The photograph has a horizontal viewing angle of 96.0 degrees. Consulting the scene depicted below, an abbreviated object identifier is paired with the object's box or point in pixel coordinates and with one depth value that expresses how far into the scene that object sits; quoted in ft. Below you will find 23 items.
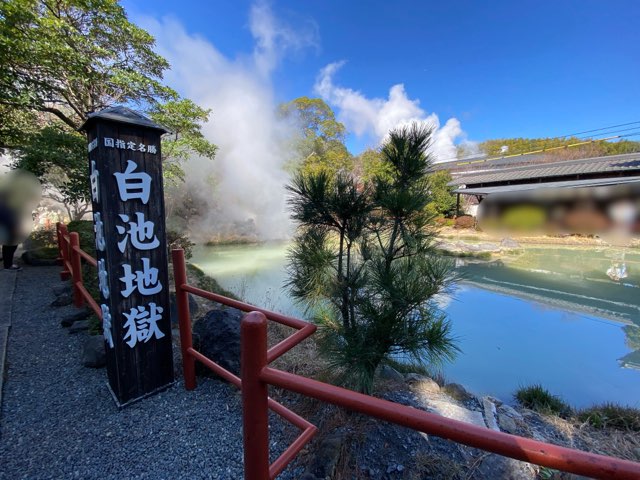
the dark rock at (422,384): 7.86
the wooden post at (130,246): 5.46
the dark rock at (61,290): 12.13
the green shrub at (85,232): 15.02
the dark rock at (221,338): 7.23
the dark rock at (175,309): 10.98
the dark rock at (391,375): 8.05
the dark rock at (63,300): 11.38
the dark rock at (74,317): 9.86
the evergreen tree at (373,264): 5.42
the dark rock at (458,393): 8.13
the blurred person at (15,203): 14.37
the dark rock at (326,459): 4.73
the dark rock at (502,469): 4.88
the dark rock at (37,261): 17.56
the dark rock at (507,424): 6.81
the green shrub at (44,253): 17.69
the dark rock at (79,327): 9.39
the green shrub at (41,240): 19.12
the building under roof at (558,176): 40.01
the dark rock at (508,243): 37.06
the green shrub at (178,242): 20.58
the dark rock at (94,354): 7.60
